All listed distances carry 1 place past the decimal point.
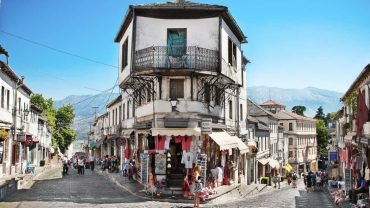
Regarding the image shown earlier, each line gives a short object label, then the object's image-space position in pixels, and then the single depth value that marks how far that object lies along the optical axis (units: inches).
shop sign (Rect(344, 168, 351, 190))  970.1
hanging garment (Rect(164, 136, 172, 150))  928.9
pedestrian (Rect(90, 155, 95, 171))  1761.2
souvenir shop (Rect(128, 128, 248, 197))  916.0
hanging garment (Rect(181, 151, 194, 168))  916.6
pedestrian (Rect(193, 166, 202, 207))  732.7
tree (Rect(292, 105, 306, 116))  4567.4
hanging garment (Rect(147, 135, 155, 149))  990.7
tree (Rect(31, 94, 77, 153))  2938.0
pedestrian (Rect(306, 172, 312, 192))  1392.7
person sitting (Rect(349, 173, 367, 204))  770.2
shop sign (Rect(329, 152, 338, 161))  1692.9
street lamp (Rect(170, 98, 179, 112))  959.0
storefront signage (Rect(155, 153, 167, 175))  974.4
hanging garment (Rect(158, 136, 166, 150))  935.0
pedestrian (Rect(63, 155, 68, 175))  1429.6
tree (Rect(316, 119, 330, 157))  4151.1
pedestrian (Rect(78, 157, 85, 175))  1452.0
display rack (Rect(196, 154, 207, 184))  916.0
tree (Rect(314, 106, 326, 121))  4738.7
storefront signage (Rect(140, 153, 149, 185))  957.2
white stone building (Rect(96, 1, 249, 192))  938.1
